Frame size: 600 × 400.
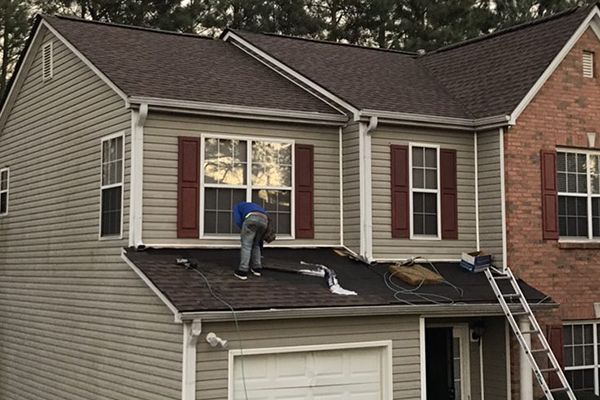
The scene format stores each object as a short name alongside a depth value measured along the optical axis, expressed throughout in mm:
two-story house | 11875
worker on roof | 12148
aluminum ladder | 12398
